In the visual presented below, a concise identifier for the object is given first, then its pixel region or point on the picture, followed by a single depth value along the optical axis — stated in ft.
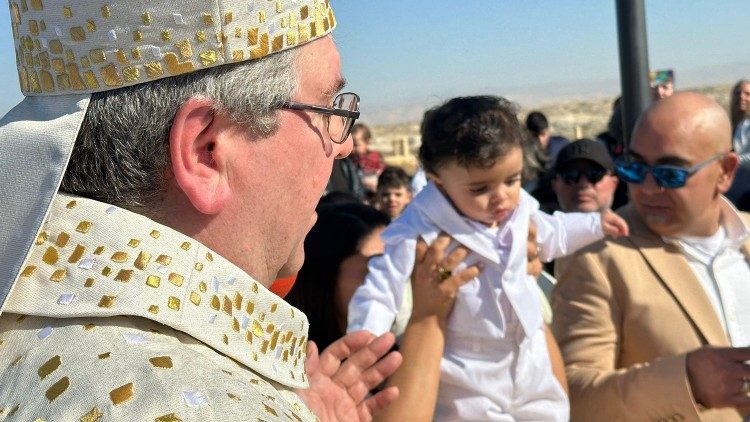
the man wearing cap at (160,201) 3.68
